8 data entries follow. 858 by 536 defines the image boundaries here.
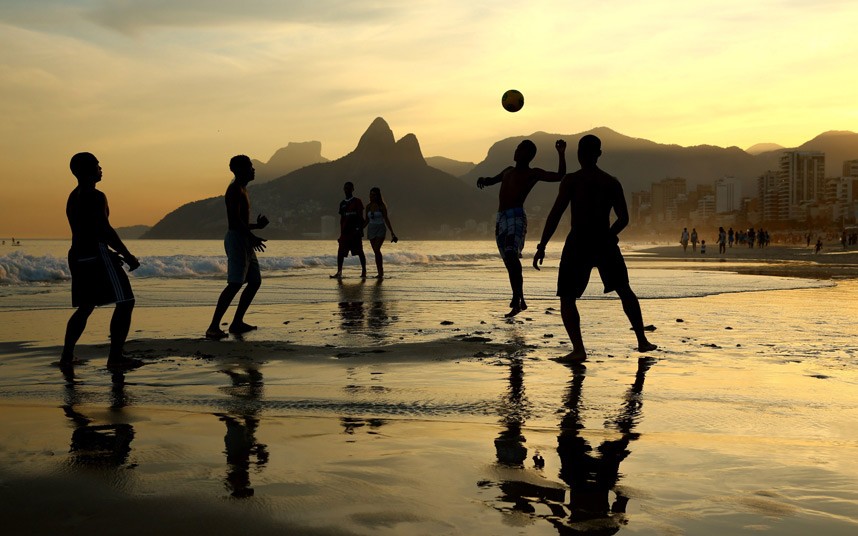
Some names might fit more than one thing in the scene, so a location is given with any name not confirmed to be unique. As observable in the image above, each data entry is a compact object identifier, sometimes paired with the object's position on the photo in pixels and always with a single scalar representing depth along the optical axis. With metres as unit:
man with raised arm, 10.02
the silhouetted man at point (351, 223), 18.55
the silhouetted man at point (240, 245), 8.82
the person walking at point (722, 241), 57.19
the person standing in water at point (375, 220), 18.75
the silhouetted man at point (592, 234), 7.19
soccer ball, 12.09
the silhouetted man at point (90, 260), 6.59
